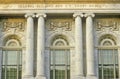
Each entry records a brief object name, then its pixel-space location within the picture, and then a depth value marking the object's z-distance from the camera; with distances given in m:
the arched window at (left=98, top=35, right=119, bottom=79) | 29.14
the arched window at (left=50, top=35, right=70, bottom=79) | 29.20
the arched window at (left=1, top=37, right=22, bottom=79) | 29.27
